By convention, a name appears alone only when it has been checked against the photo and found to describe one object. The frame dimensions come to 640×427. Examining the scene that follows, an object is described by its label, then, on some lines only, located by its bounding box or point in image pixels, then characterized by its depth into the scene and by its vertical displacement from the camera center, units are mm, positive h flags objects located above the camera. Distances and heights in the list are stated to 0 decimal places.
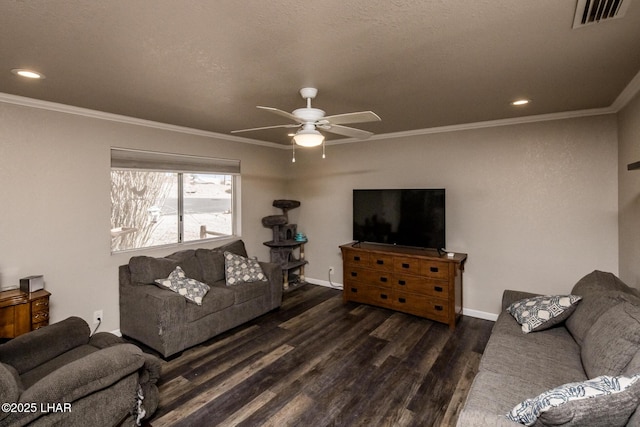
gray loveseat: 3045 -985
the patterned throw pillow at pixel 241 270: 3961 -752
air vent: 1454 +973
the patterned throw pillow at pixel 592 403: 1216 -765
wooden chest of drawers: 3762 -890
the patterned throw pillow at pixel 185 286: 3309 -800
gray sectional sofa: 1229 -902
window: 3709 +186
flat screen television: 4070 -74
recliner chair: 1490 -960
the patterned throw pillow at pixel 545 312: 2430 -807
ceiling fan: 2330 +711
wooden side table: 2570 -842
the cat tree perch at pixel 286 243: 5199 -523
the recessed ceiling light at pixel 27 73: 2189 +1000
